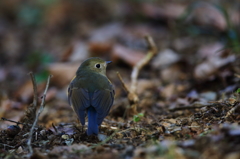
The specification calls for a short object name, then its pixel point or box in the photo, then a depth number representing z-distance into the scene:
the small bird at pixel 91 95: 7.88
